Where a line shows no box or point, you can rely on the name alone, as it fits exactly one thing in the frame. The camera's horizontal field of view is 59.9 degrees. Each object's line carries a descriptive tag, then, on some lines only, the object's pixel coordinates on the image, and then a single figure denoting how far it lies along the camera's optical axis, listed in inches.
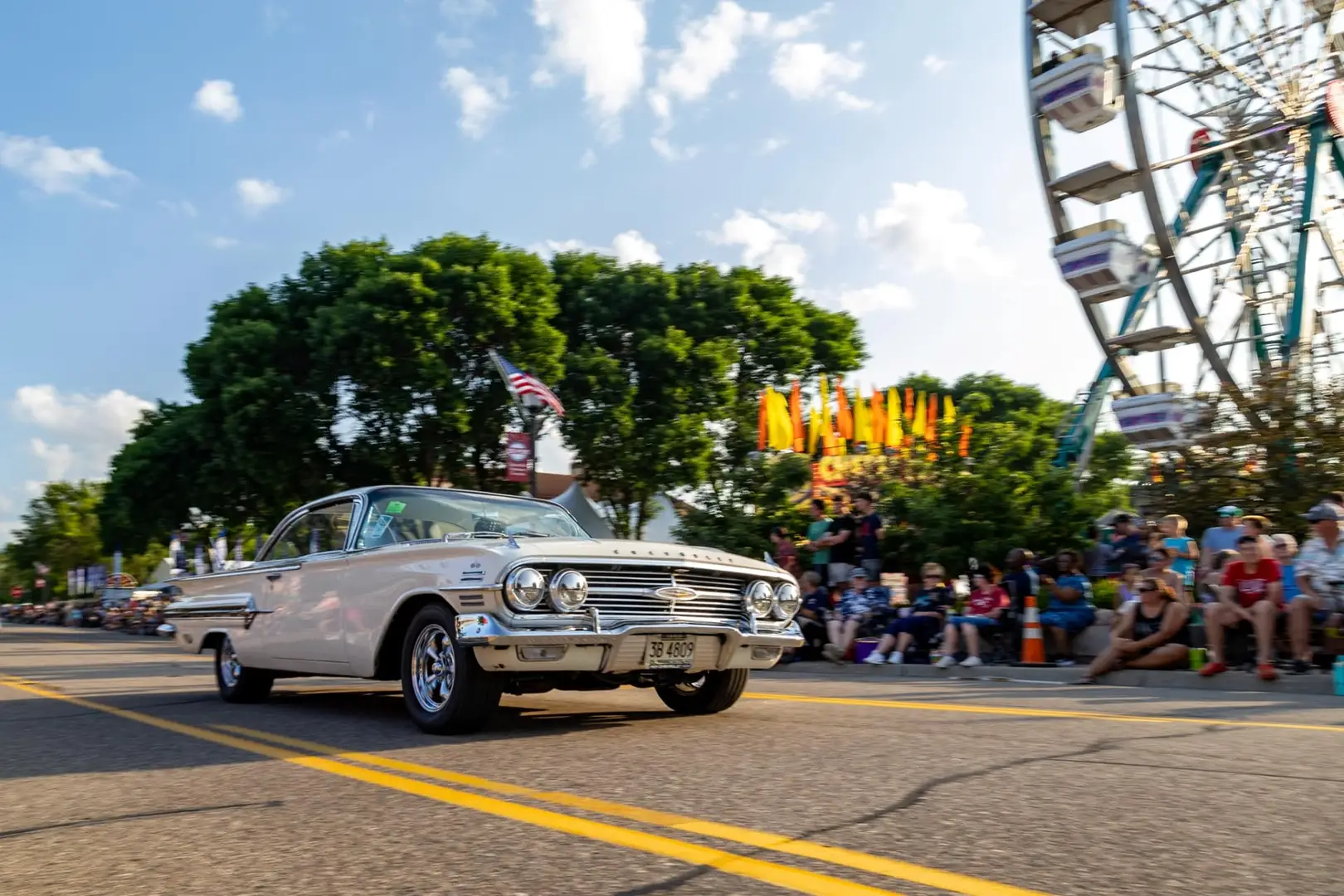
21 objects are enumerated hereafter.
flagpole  910.9
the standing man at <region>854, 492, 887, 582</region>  609.0
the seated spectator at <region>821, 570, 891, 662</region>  550.0
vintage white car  229.9
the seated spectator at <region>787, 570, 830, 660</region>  571.5
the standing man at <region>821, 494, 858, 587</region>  613.9
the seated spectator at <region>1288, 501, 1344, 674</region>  394.0
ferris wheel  1141.7
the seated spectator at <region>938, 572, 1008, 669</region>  499.5
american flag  925.8
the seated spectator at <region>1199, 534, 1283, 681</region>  392.2
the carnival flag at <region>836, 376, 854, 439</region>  1557.6
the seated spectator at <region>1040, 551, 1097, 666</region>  503.5
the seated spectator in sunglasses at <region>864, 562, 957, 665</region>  522.6
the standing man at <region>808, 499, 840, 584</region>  629.9
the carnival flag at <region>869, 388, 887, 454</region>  1814.7
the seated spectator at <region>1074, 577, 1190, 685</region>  421.1
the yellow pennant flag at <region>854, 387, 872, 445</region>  1729.8
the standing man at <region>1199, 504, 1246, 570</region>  494.9
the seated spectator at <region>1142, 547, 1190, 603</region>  440.5
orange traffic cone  495.5
